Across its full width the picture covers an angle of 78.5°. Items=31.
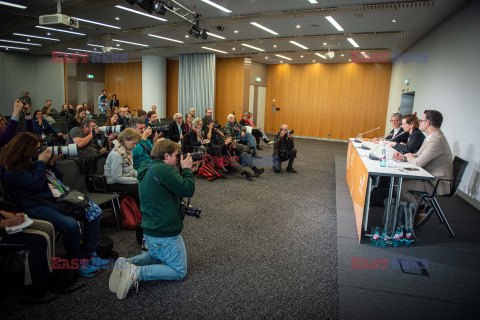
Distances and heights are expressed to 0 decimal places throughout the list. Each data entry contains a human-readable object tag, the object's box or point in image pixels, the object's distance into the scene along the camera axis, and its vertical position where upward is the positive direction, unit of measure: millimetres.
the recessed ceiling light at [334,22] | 7004 +2185
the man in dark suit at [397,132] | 6012 -380
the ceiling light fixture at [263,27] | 7898 +2218
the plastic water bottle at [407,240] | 3359 -1415
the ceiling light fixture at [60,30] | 9433 +2259
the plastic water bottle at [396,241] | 3359 -1431
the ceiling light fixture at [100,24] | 8216 +2229
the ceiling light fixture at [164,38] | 9798 +2273
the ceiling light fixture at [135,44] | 11058 +2295
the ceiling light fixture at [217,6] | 6359 +2215
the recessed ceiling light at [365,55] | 11414 +2269
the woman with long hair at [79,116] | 6285 -337
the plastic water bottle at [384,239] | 3362 -1429
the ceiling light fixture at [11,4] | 6969 +2205
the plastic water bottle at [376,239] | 3371 -1433
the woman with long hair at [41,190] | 2455 -811
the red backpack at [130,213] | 3668 -1378
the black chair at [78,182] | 3393 -975
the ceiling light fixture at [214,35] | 9290 +2260
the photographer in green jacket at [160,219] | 2371 -941
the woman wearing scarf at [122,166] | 3695 -805
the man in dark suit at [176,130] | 7189 -631
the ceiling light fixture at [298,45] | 9789 +2232
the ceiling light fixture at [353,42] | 9031 +2223
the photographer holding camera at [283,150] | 7111 -987
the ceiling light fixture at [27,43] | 12080 +2326
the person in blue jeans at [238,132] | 8609 -742
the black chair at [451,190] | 3518 -887
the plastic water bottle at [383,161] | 3641 -614
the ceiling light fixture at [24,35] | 10688 +2284
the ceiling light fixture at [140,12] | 6814 +2186
